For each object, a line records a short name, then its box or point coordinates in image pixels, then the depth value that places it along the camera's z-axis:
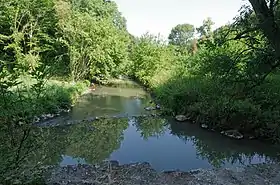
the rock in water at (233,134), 6.55
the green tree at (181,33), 41.62
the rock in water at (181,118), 8.15
